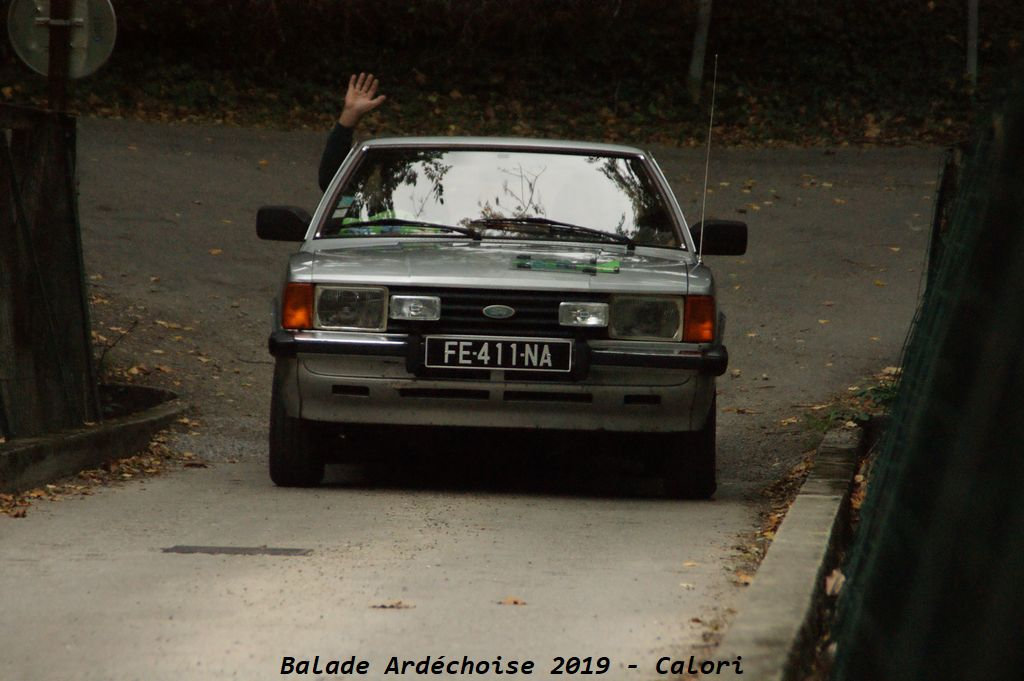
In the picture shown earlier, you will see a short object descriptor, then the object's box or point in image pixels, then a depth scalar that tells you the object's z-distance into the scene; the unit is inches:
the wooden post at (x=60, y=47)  641.0
